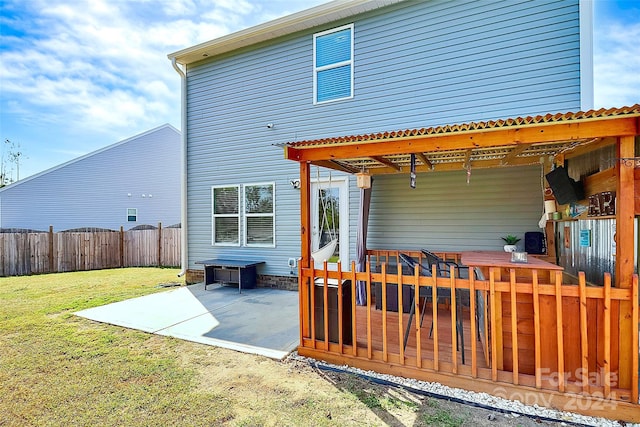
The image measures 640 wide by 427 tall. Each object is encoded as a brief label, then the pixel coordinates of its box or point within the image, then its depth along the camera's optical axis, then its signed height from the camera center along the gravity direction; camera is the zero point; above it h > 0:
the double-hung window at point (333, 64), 6.52 +3.07
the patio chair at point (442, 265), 4.18 -0.90
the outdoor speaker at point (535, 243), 5.04 -0.53
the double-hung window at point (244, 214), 7.36 -0.04
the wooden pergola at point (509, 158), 2.43 +0.22
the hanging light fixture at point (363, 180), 5.04 +0.50
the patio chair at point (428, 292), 3.23 -0.85
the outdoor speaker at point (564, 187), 3.55 +0.26
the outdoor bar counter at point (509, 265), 2.85 -0.53
